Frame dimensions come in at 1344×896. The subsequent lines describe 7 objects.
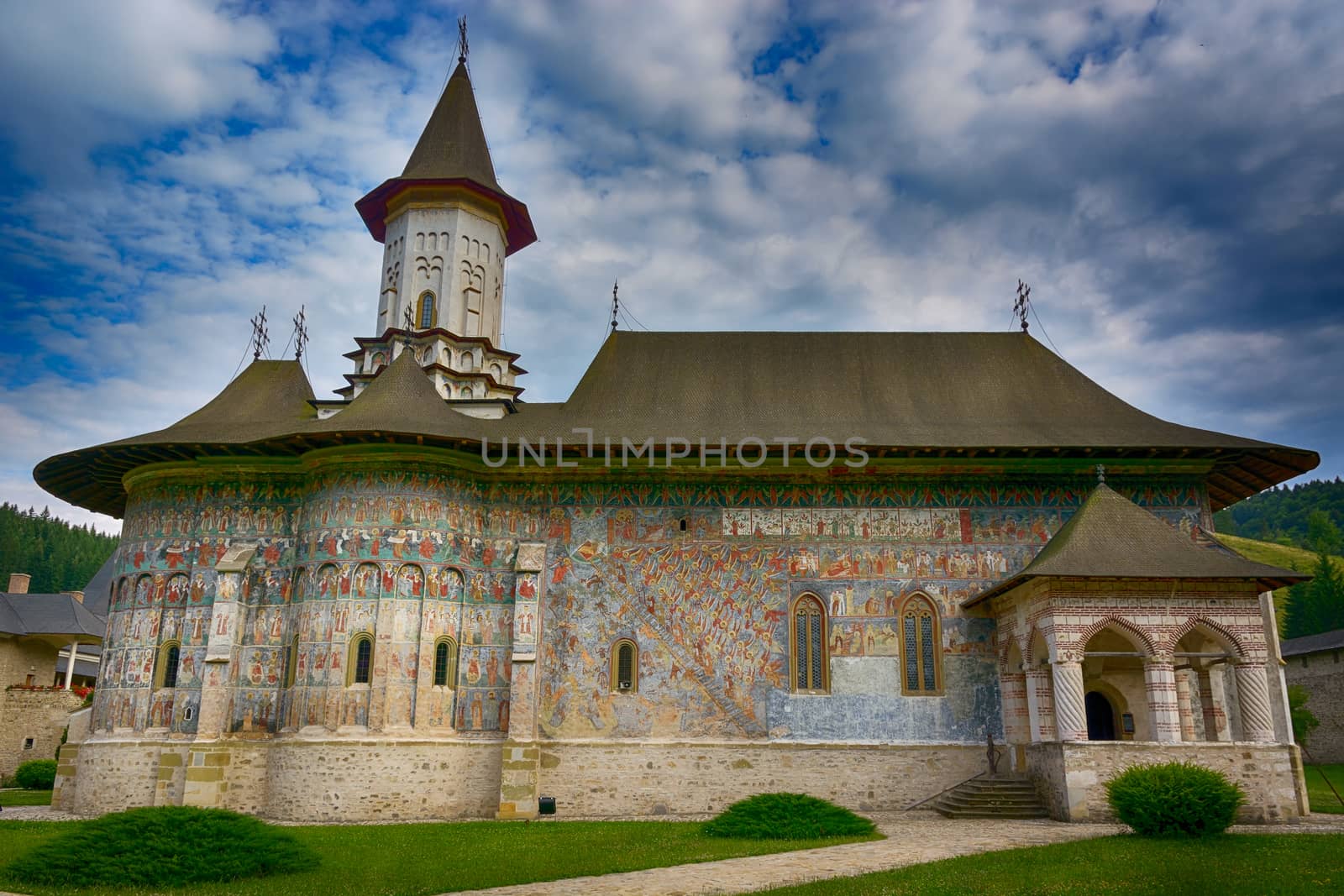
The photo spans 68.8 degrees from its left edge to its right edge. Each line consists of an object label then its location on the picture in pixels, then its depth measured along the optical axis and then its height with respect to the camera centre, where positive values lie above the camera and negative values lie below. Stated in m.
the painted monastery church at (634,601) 16.19 +1.82
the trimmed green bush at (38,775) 23.95 -1.71
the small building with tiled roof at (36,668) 27.62 +1.02
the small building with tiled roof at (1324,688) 31.35 +1.00
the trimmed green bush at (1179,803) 11.46 -0.97
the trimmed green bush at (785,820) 12.44 -1.36
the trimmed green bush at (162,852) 8.96 -1.36
